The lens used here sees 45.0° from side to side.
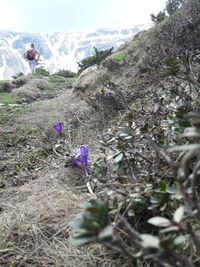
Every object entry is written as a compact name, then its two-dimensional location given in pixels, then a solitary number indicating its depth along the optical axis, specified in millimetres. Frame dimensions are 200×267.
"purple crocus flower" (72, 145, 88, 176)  1999
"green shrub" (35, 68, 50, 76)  14761
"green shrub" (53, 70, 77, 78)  15260
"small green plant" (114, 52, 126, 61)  6760
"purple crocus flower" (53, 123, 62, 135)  3248
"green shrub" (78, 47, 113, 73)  10641
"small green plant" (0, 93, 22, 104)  7141
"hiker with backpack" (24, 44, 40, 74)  12203
